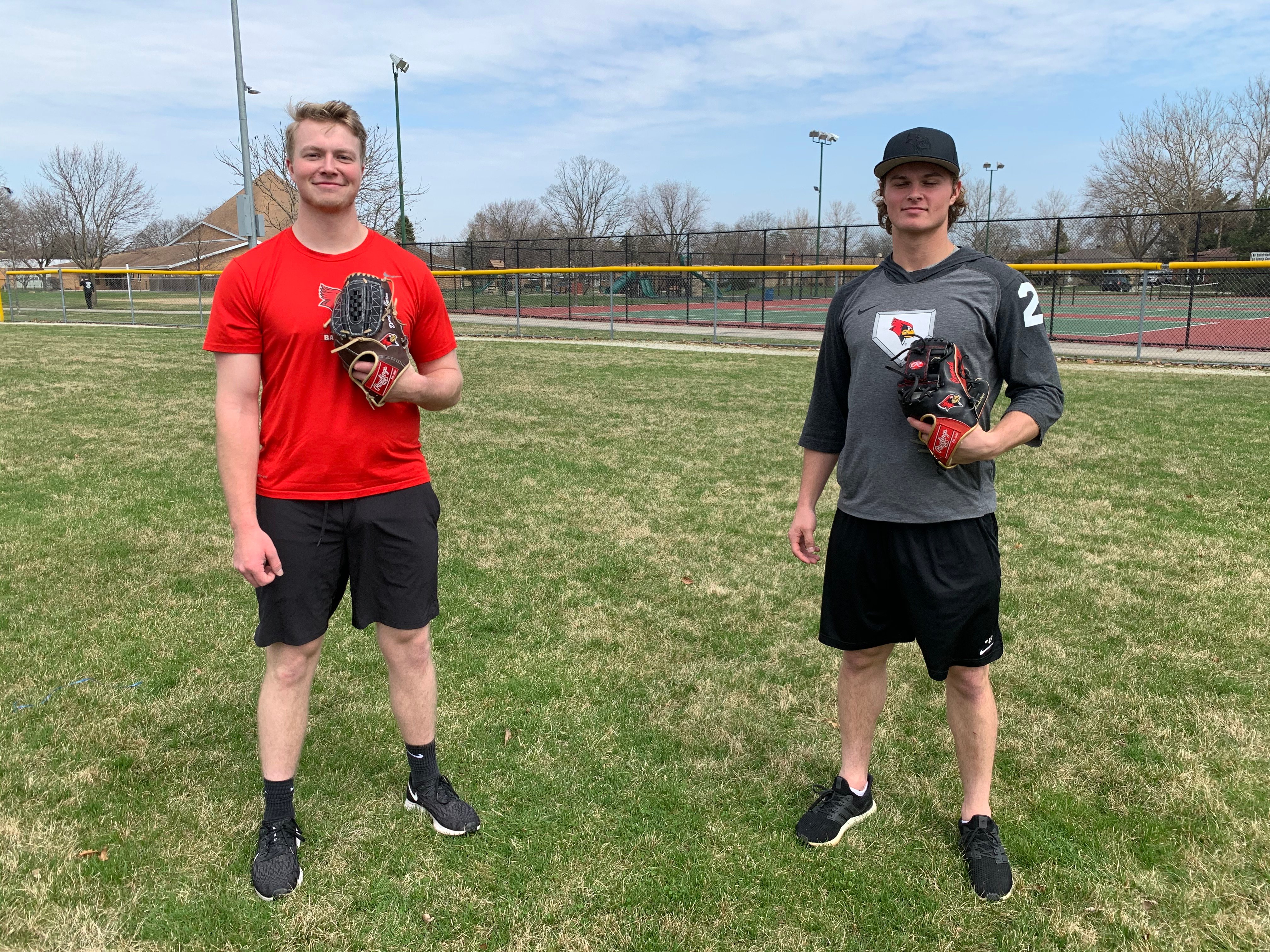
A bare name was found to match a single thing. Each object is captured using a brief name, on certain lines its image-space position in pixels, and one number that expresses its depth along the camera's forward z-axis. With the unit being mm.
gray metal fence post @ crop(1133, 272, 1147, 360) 13820
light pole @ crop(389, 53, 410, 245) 27859
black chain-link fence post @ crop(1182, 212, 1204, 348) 16469
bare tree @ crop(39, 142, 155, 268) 43875
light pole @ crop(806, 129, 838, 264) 45156
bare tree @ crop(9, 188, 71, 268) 48875
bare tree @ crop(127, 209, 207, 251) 68956
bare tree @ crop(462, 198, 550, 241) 58844
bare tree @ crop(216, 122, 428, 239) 27391
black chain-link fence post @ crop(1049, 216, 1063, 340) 20281
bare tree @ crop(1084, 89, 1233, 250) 38438
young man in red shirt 2232
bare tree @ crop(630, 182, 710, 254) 58156
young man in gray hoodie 2234
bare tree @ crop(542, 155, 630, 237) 55594
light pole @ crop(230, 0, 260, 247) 16812
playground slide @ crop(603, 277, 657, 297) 31266
